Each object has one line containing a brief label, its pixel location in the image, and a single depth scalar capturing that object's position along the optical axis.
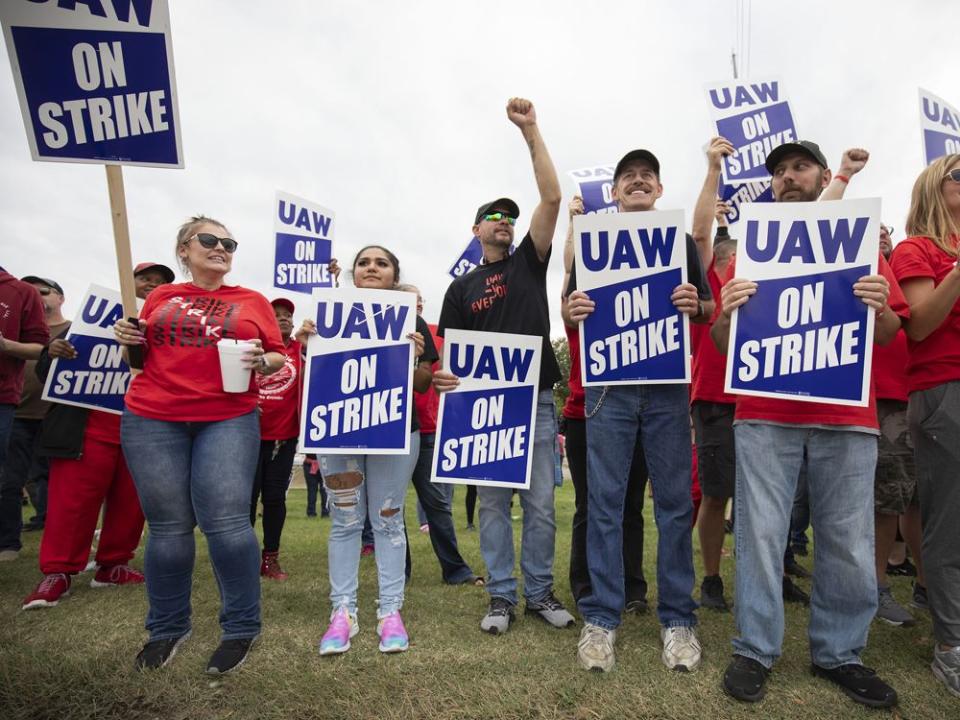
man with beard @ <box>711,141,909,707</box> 2.50
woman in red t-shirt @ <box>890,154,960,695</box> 2.62
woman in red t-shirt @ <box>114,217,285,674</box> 2.86
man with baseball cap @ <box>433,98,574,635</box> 3.29
